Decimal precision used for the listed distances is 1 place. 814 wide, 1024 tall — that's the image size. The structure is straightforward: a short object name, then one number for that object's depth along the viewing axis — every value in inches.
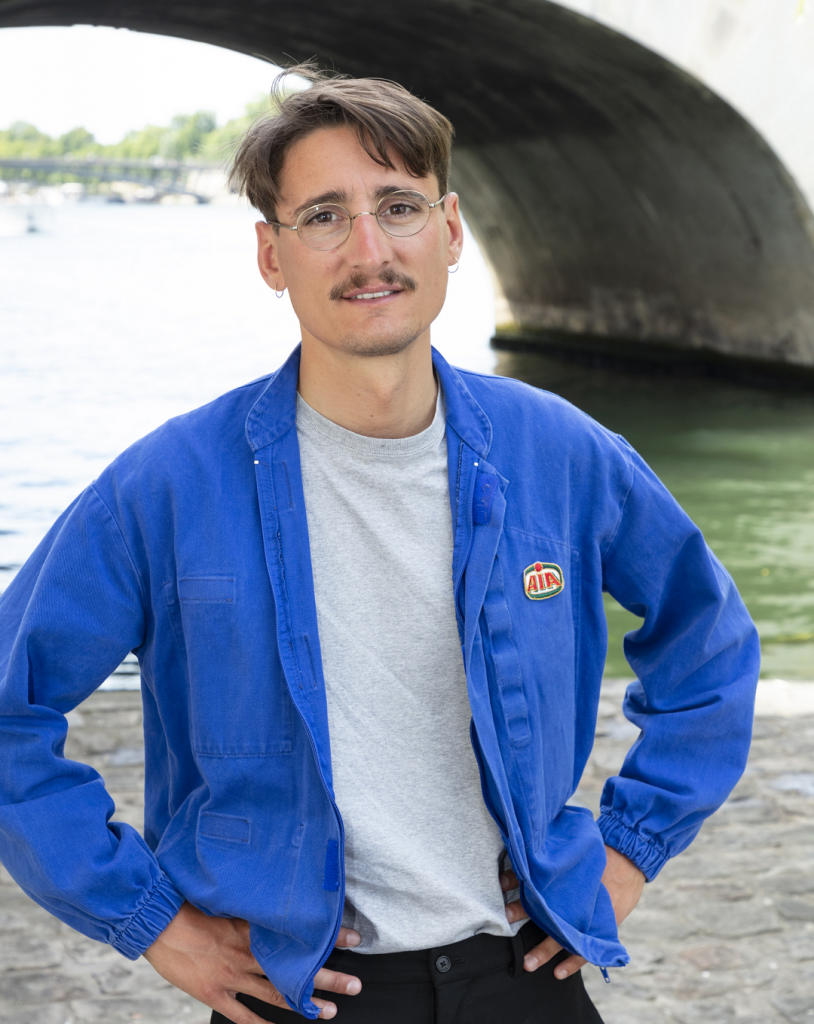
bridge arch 518.6
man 67.5
